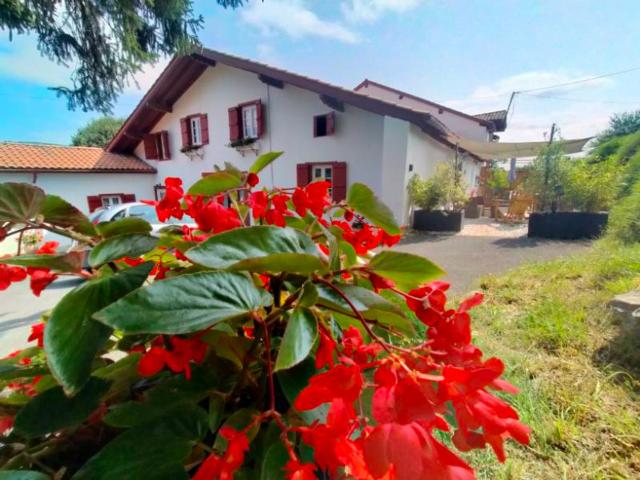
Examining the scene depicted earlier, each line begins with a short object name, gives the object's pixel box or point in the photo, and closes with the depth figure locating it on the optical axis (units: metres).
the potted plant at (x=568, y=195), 5.43
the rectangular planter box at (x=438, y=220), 6.52
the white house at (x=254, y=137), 5.80
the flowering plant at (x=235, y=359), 0.23
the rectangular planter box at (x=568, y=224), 5.44
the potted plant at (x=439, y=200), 6.34
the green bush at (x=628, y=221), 3.65
